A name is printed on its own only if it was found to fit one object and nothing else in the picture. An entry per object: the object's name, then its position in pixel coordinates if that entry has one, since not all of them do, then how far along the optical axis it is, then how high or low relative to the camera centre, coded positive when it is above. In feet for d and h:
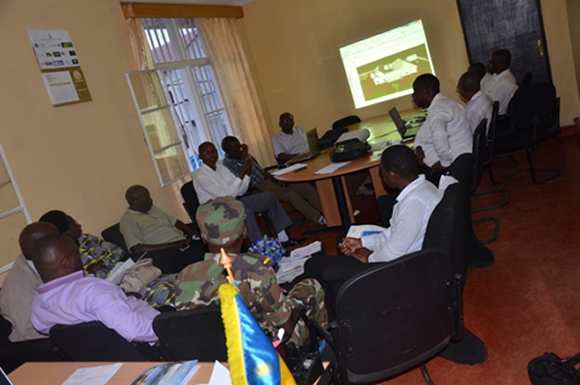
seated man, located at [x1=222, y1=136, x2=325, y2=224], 15.28 -2.46
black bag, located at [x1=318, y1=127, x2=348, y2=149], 16.33 -1.46
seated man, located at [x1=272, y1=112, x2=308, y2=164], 18.67 -1.34
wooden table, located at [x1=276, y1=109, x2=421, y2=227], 12.03 -2.29
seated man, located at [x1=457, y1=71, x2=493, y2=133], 13.05 -1.29
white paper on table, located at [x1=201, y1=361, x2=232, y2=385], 4.49 -2.33
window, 16.26 +1.52
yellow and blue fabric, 3.92 -1.90
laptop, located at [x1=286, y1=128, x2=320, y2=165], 15.20 -1.60
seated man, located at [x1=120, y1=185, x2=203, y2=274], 12.02 -2.32
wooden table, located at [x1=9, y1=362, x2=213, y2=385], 4.83 -2.39
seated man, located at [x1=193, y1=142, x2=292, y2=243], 14.26 -1.83
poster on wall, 12.47 +2.80
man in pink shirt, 6.10 -1.73
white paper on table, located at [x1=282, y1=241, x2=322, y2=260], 9.10 -2.79
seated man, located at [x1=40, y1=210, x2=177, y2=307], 10.47 -2.03
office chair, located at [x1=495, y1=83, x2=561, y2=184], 13.93 -2.44
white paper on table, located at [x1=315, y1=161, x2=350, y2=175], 12.23 -1.86
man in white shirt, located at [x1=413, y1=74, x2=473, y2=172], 11.05 -1.40
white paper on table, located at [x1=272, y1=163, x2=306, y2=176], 13.83 -1.78
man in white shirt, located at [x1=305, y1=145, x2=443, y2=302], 6.93 -2.13
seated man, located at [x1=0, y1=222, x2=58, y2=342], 8.47 -1.90
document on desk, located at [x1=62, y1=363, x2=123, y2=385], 5.26 -2.35
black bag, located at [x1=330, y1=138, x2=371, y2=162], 12.73 -1.60
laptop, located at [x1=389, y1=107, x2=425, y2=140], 13.57 -1.64
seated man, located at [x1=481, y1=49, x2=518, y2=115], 16.31 -1.21
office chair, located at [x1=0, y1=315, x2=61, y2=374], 7.80 -2.80
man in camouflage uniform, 5.59 -1.88
